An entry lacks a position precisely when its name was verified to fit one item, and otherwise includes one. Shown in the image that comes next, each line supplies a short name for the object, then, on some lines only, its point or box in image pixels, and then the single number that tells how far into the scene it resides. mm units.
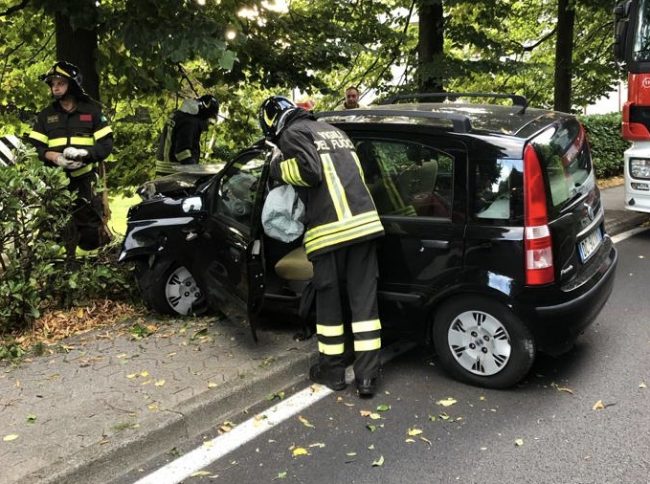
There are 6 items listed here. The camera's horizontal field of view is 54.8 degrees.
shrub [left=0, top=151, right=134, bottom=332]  4504
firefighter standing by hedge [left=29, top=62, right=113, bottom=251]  5566
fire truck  7035
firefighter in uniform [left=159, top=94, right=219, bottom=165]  7312
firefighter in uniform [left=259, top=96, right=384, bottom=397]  3682
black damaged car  3529
